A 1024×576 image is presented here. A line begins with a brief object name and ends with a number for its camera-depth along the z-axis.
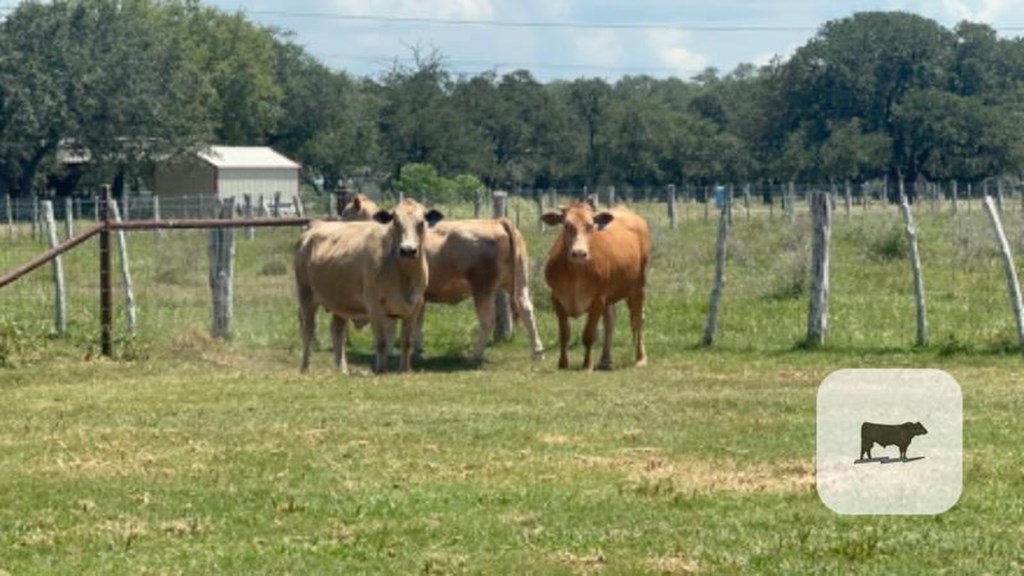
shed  84.81
